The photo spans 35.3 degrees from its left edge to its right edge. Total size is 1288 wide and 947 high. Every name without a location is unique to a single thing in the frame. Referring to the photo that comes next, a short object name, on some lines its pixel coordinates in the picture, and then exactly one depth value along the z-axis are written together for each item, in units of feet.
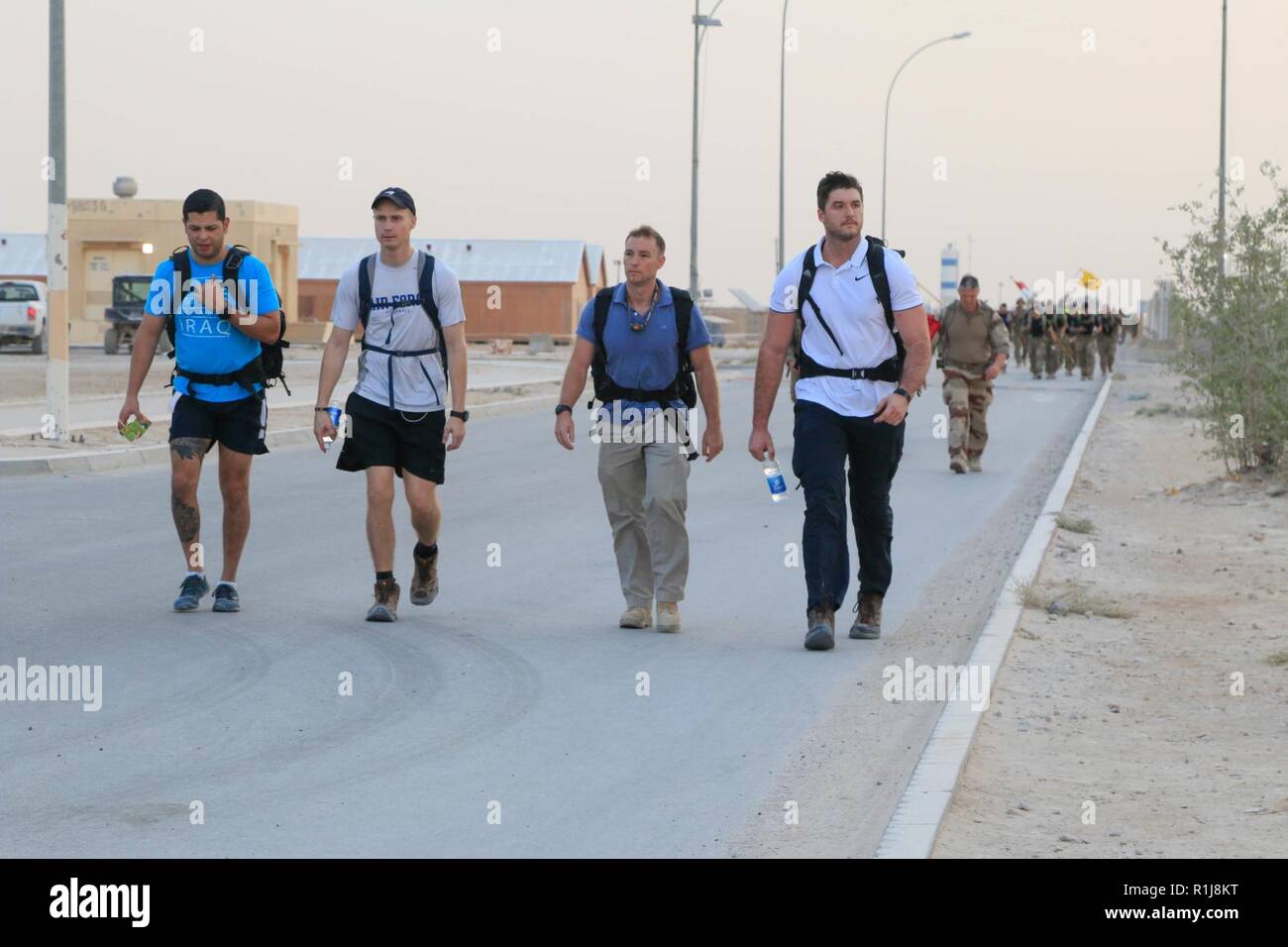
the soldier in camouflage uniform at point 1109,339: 153.07
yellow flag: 164.96
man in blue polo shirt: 29.96
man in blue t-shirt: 30.63
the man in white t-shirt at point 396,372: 30.09
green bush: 58.23
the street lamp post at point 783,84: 165.17
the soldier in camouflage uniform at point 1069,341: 150.00
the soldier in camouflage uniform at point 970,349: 60.49
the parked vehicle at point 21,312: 153.17
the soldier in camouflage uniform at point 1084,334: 149.07
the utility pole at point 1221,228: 60.44
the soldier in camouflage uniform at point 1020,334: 153.86
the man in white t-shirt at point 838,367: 28.53
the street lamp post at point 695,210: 134.62
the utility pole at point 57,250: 65.05
